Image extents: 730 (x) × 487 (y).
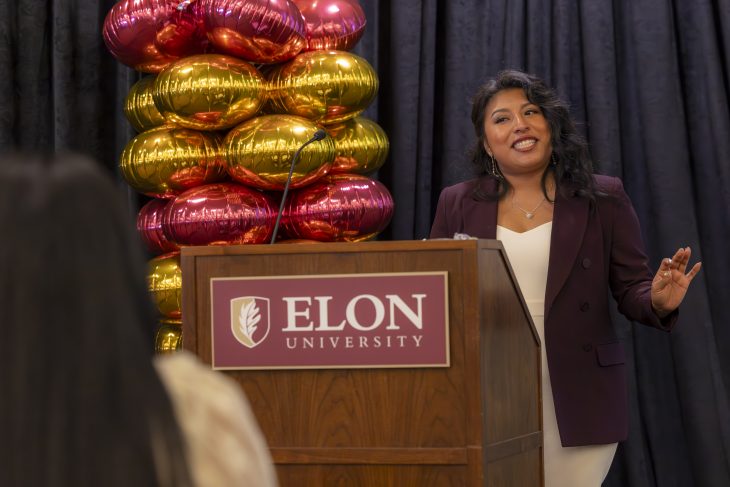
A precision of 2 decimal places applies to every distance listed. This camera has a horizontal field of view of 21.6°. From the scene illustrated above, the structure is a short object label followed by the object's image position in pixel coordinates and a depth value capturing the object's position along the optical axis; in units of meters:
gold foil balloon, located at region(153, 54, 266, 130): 6.51
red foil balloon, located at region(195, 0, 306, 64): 6.43
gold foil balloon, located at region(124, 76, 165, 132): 7.15
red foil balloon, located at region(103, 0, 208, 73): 6.72
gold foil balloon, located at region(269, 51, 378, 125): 6.67
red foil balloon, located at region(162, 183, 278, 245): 6.56
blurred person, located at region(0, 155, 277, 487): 1.41
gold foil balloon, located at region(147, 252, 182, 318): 6.71
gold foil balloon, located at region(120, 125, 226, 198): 6.78
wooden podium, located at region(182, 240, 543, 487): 3.77
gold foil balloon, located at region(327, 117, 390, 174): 6.98
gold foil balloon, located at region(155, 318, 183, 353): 6.79
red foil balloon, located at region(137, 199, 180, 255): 6.96
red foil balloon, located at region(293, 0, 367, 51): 6.97
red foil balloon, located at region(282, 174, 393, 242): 6.74
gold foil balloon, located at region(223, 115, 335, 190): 6.45
